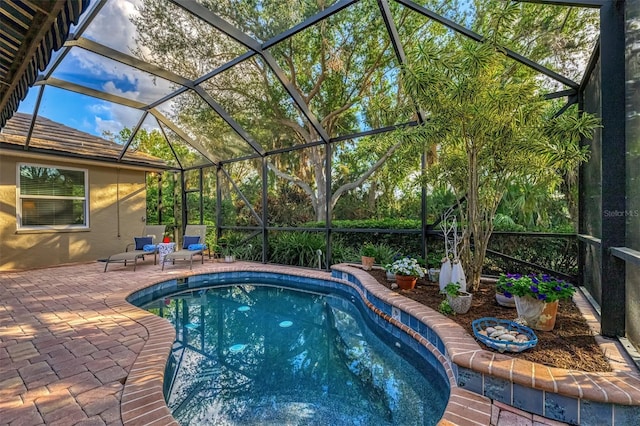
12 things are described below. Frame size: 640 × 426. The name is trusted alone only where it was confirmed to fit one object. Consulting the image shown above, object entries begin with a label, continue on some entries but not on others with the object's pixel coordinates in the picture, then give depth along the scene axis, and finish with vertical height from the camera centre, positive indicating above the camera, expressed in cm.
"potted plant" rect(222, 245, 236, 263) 910 -132
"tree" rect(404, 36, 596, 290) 358 +110
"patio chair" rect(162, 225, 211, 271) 800 -94
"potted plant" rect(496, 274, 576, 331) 316 -94
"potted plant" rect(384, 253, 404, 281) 542 -112
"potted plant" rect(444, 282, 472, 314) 368 -108
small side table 855 -101
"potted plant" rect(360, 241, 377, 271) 662 -100
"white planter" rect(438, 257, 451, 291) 442 -93
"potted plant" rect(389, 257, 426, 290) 493 -102
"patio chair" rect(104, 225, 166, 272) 794 -96
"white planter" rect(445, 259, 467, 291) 418 -89
